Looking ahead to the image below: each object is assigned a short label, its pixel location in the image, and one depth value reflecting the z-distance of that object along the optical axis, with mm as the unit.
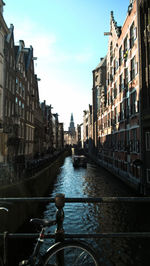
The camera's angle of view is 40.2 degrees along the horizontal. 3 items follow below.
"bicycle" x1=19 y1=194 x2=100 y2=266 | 2807
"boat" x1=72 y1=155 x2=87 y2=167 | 45031
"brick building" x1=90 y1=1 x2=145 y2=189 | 21578
